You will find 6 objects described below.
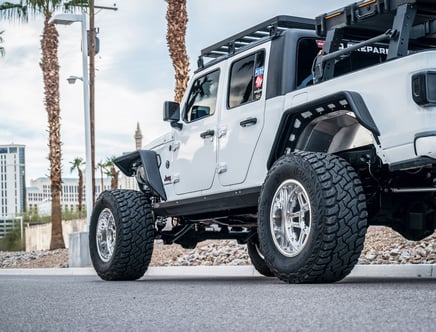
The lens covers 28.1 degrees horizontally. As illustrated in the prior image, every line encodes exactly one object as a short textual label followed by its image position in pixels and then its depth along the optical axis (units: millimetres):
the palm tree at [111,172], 65062
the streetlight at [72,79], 23859
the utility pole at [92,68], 28203
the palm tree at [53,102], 31766
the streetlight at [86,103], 22188
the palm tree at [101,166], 101250
